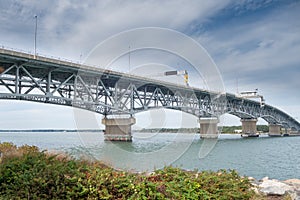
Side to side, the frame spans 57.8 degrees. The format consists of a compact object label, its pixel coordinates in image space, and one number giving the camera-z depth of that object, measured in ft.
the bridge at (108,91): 123.03
